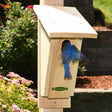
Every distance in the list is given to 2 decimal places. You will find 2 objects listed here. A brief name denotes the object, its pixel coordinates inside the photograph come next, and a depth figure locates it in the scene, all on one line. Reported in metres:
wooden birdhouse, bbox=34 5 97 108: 4.12
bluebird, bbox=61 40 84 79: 4.33
